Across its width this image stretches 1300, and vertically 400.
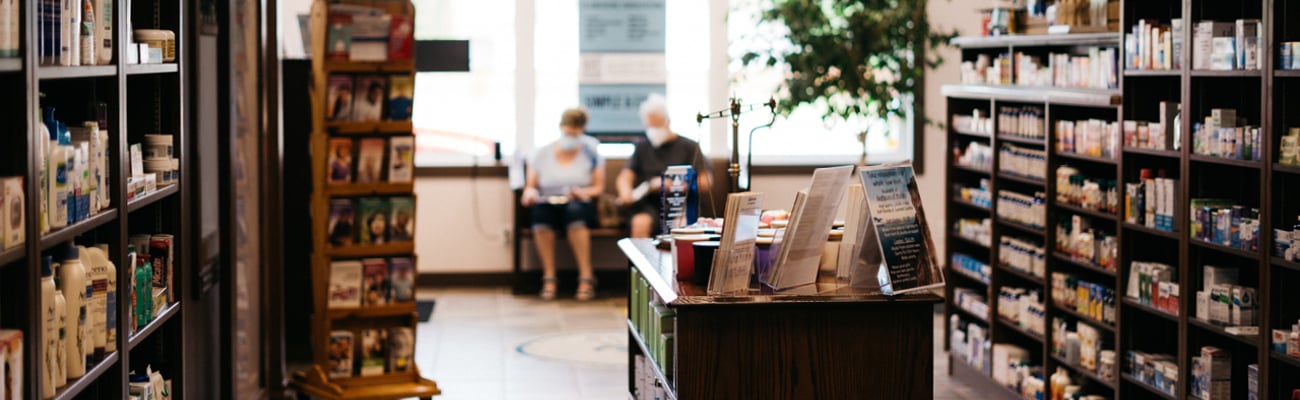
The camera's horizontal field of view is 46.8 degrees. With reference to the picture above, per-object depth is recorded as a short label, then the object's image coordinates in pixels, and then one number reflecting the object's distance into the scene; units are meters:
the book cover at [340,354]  6.07
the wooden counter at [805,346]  4.03
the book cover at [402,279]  6.06
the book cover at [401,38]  5.86
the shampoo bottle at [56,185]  3.28
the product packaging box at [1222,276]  5.01
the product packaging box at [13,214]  2.91
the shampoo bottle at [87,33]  3.55
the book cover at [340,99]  5.83
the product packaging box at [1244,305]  4.85
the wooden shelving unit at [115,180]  3.02
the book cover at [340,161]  5.86
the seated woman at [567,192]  9.95
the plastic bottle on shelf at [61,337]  3.37
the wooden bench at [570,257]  10.11
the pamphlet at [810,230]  4.08
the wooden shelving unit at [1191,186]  4.54
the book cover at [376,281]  6.03
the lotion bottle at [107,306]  3.68
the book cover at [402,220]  5.98
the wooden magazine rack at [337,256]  5.82
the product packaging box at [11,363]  2.90
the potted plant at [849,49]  9.34
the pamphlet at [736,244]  4.08
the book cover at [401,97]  5.89
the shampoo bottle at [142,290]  4.14
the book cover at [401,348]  6.16
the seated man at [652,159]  9.76
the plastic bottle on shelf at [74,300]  3.45
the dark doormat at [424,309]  9.12
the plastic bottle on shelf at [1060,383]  6.19
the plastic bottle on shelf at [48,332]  3.24
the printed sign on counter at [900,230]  3.98
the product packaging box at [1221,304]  4.91
